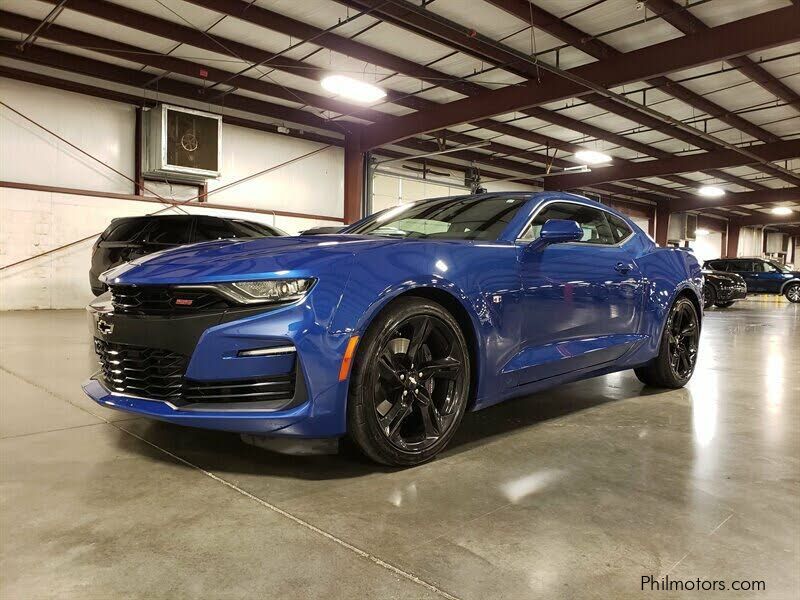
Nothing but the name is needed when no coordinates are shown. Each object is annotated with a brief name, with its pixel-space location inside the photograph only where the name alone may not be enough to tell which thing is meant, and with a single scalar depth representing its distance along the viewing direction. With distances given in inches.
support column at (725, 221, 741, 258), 1186.0
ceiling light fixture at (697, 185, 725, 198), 765.3
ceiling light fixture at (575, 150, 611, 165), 565.6
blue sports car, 77.2
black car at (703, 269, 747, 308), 537.6
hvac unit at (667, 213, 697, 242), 981.8
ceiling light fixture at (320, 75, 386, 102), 361.4
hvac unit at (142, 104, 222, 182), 424.8
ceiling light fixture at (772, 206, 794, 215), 988.9
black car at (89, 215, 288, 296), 263.9
